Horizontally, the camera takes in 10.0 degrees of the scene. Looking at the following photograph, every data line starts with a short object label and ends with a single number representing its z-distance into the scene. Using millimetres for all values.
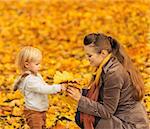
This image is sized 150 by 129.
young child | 8628
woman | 8142
